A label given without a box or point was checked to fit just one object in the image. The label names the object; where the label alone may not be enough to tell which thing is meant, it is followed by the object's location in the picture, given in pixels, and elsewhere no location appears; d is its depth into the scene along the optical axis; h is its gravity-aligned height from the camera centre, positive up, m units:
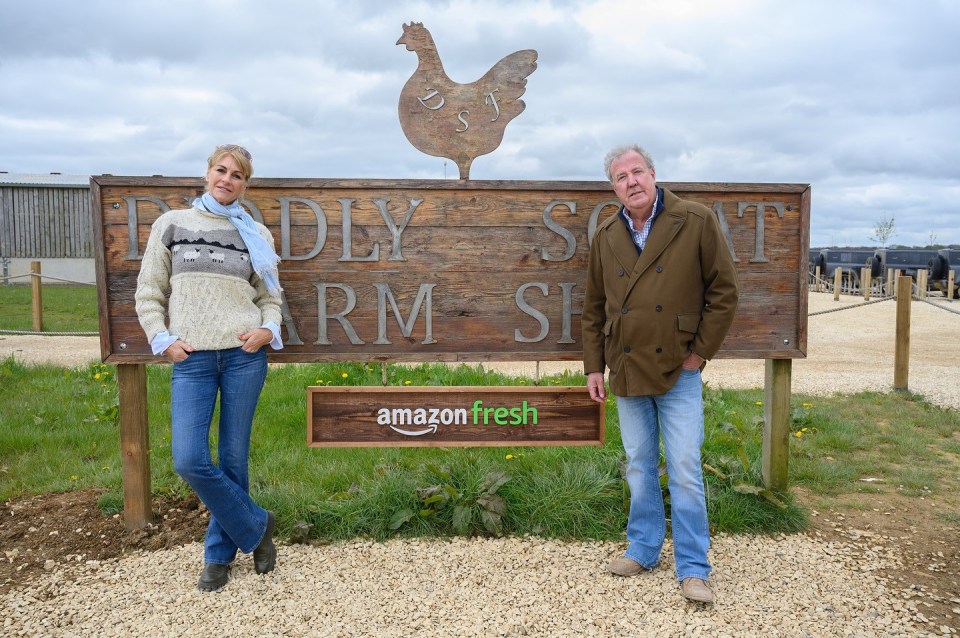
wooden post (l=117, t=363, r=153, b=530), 3.84 -0.97
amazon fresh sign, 3.85 -0.83
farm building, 21.97 +1.26
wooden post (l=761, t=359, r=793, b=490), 4.12 -0.91
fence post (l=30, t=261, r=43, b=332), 10.64 -0.52
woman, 3.02 -0.24
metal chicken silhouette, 3.84 +0.89
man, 3.02 -0.23
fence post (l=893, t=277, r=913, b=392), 7.36 -0.82
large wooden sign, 3.86 +0.03
